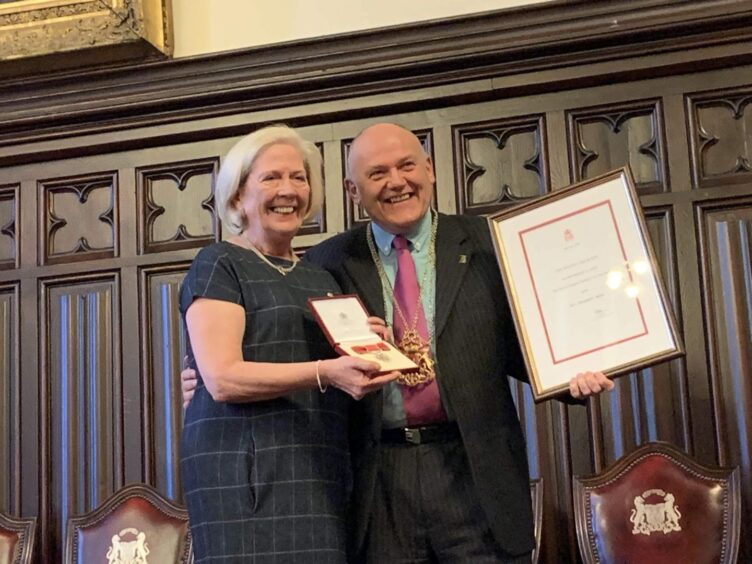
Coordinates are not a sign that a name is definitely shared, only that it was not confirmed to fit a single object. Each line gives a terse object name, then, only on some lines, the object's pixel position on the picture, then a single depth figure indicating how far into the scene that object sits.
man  2.28
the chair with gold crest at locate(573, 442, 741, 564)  3.12
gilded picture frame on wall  3.94
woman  2.09
